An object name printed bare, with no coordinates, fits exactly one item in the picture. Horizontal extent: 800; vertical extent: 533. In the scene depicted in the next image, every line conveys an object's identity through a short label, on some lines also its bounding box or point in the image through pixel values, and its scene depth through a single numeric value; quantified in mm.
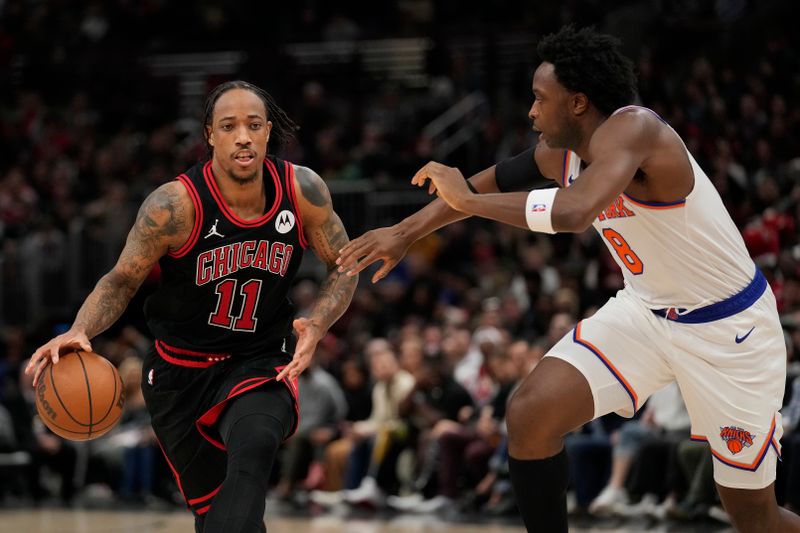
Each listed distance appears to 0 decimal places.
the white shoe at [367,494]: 22297
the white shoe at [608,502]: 19594
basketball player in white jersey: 9805
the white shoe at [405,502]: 22062
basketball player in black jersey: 10344
